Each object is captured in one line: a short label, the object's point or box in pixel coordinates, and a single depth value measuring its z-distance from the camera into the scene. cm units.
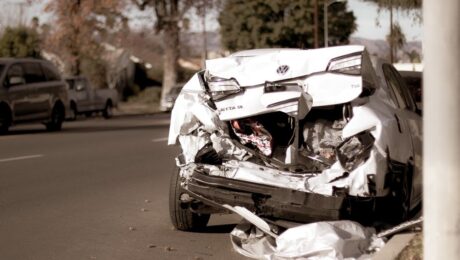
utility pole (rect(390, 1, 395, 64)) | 1209
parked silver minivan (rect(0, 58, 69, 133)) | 2056
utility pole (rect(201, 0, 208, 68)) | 4400
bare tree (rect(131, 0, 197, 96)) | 4403
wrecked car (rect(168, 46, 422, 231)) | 672
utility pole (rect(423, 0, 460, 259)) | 471
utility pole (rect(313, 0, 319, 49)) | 4667
